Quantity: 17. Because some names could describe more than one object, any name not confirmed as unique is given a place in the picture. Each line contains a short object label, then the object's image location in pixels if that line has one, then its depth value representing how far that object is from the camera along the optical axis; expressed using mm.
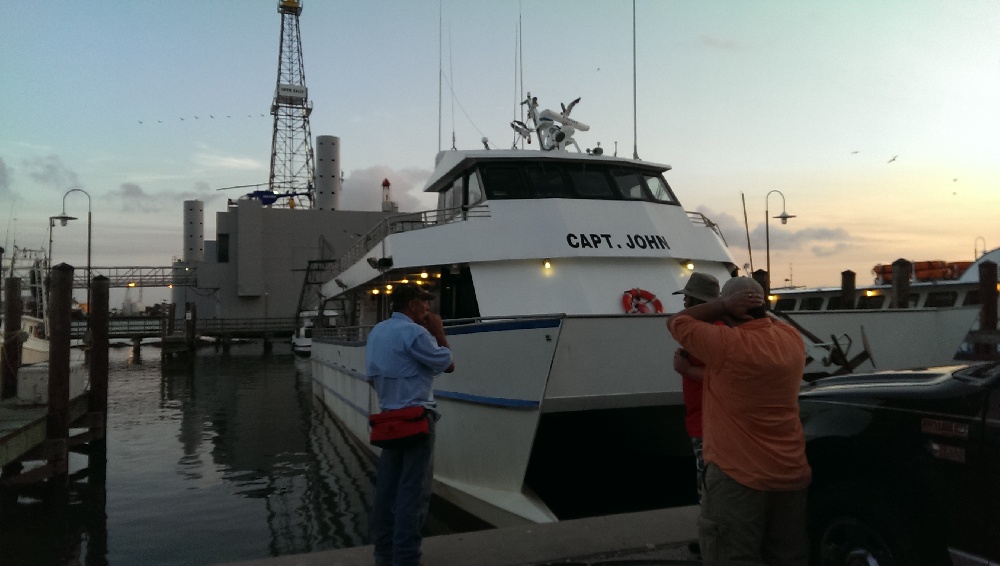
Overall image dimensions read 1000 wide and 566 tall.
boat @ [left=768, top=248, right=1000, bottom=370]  7867
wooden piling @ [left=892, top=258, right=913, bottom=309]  13867
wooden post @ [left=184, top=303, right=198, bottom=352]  38938
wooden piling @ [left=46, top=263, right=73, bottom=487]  9875
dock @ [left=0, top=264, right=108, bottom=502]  9484
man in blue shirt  4277
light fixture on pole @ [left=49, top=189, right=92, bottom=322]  27317
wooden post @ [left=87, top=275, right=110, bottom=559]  11023
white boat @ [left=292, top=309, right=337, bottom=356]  37875
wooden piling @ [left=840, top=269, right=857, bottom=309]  13743
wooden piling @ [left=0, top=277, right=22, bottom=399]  12578
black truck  2830
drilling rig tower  59125
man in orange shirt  2969
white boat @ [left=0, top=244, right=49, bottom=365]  20812
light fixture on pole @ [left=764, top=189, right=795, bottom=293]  22309
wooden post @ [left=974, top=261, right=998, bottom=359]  15250
